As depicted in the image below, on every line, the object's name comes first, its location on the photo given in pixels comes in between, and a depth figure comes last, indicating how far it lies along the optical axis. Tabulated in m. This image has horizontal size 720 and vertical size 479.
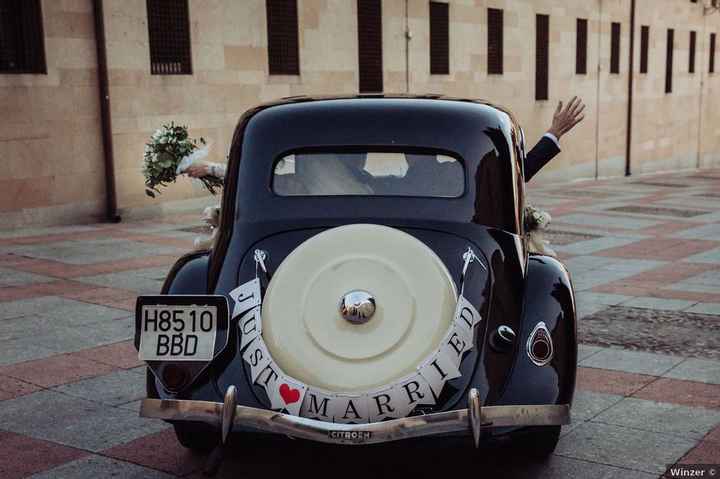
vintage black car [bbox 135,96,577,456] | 3.69
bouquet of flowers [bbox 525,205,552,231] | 5.09
